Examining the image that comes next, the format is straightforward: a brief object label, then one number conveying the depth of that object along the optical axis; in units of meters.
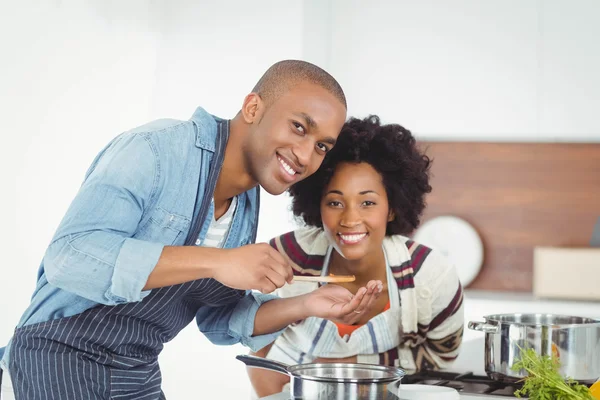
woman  1.89
